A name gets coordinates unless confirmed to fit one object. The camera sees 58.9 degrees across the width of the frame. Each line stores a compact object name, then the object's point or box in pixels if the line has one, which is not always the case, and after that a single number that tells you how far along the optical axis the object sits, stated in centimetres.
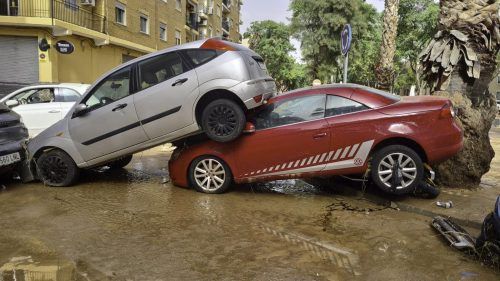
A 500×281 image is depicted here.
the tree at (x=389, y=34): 1327
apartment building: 1814
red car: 555
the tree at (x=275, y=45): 5541
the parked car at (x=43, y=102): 1034
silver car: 596
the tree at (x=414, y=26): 3621
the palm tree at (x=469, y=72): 671
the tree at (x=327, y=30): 3450
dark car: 648
